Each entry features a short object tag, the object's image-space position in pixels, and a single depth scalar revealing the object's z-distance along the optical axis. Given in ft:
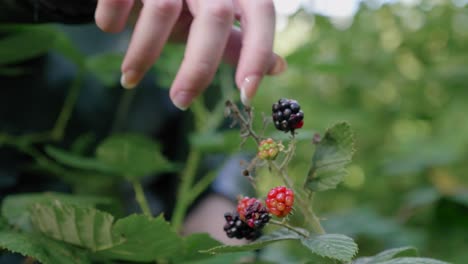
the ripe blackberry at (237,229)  1.56
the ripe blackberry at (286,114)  1.55
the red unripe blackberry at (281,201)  1.48
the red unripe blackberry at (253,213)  1.50
